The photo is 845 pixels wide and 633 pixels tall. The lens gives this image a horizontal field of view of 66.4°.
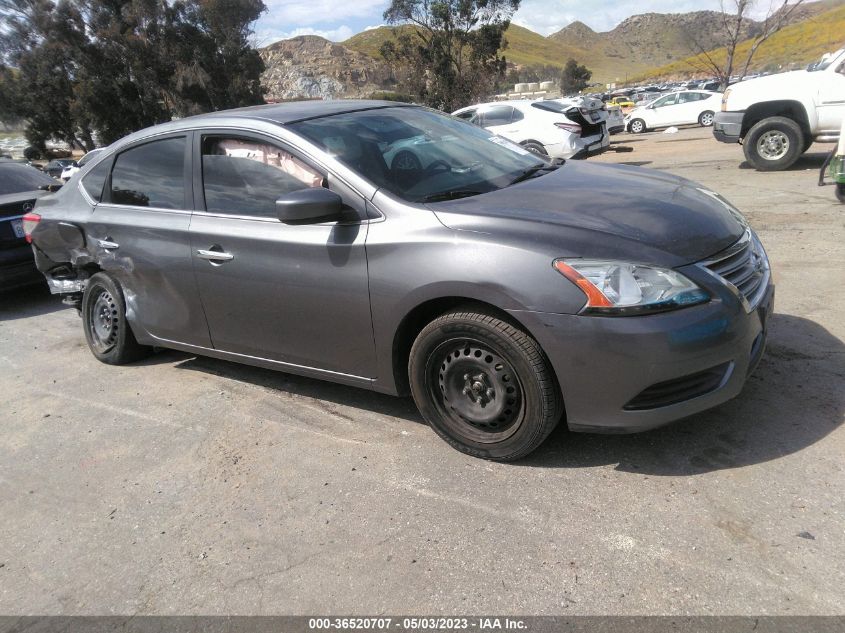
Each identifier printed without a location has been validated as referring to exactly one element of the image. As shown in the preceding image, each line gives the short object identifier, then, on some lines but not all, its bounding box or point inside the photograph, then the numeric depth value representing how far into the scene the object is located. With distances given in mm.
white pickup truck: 9805
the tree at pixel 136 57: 35094
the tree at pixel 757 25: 37281
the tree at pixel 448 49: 29734
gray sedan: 2691
